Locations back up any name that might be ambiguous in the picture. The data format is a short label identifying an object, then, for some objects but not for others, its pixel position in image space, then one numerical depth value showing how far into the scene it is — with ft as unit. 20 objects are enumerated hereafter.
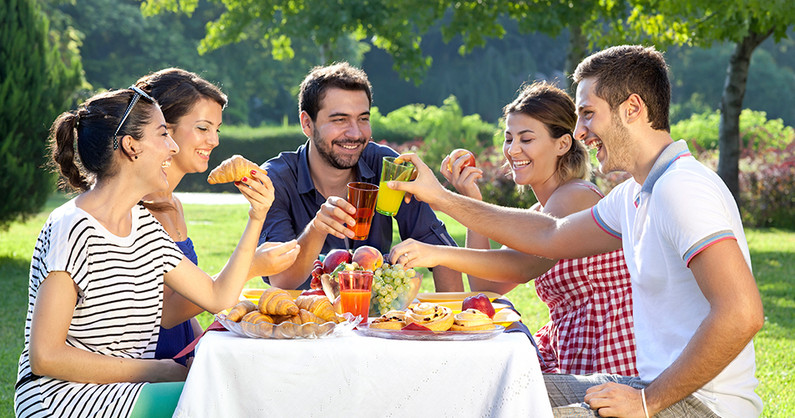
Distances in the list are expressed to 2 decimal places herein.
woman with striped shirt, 8.75
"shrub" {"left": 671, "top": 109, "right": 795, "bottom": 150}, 72.33
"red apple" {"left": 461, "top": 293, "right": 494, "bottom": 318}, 9.32
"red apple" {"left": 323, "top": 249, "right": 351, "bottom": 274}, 10.50
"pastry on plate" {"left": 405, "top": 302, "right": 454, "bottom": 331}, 8.31
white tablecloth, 7.98
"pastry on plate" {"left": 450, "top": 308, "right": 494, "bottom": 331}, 8.39
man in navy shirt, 14.98
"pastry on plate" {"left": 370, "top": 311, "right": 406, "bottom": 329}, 8.43
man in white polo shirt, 7.93
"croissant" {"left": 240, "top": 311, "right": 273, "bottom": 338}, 8.20
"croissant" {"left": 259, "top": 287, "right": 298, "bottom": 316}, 8.58
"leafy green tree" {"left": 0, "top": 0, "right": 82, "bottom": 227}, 31.14
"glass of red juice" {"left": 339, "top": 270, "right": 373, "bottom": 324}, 9.50
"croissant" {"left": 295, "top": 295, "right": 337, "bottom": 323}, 8.63
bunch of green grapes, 9.82
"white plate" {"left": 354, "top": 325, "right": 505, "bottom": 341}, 8.25
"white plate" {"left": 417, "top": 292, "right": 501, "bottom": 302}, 10.97
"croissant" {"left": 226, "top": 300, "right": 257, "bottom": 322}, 8.59
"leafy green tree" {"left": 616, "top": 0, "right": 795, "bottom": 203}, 32.96
